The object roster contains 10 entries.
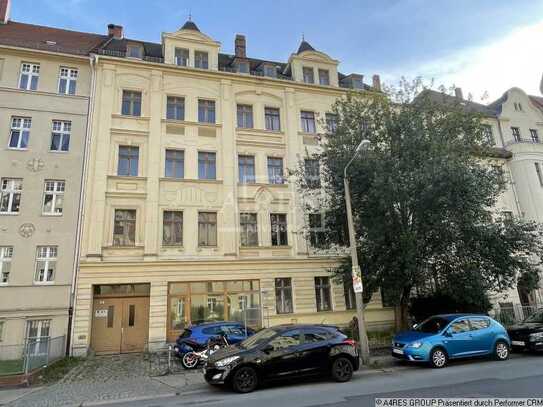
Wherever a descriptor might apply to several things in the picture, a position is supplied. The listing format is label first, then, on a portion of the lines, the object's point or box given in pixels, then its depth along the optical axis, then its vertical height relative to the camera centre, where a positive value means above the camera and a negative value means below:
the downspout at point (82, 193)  15.73 +5.23
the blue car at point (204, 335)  12.84 -1.38
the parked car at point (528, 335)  12.38 -1.86
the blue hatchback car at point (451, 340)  10.91 -1.71
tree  13.08 +3.21
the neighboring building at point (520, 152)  25.09 +9.38
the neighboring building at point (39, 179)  15.69 +5.95
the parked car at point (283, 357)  8.70 -1.61
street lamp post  11.64 -0.03
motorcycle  12.10 -1.98
